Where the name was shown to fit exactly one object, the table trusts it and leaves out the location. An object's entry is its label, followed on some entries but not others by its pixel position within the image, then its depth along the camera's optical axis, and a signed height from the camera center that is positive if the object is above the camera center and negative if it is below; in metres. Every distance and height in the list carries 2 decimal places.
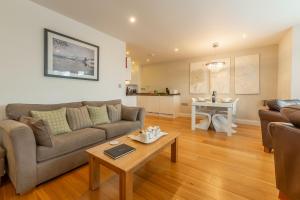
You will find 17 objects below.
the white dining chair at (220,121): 3.72 -0.54
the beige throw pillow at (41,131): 1.54 -0.35
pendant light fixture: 3.97 +0.97
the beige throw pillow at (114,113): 2.86 -0.27
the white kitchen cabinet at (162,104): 5.54 -0.19
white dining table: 3.35 -0.15
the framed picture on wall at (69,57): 2.40 +0.76
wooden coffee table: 1.18 -0.54
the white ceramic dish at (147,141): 1.72 -0.48
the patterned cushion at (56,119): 1.93 -0.28
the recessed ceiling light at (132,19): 2.69 +1.49
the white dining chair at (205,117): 3.85 -0.47
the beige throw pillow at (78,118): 2.24 -0.31
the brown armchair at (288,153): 0.92 -0.35
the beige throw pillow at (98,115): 2.54 -0.28
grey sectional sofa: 1.37 -0.57
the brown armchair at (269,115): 2.16 -0.22
